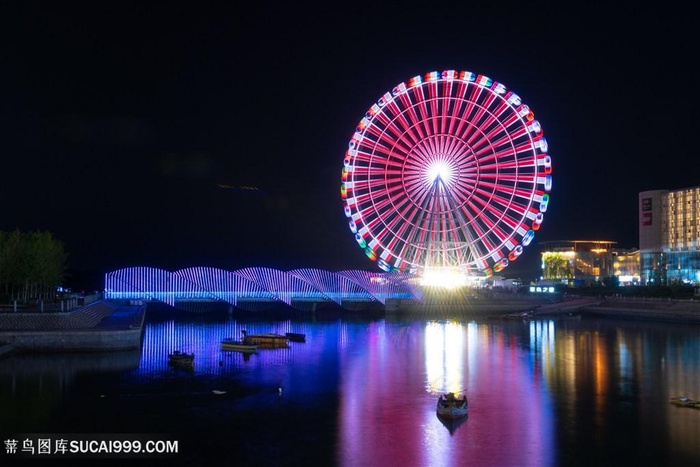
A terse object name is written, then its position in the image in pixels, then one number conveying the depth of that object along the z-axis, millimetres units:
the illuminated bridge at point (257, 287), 64938
